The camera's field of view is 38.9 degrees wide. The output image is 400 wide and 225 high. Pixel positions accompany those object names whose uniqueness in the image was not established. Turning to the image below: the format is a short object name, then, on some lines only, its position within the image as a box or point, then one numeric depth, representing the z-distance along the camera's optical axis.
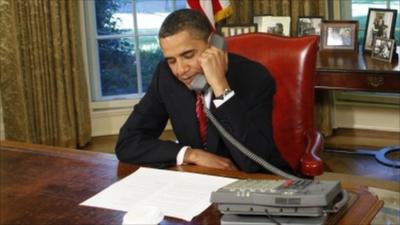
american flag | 3.84
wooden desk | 1.25
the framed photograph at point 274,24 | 3.88
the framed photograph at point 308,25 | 3.82
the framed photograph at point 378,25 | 3.40
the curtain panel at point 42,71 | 3.84
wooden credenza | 3.01
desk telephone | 1.08
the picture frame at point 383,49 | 3.19
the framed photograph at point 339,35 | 3.53
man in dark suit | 1.68
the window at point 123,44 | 4.36
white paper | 1.28
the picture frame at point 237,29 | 3.85
